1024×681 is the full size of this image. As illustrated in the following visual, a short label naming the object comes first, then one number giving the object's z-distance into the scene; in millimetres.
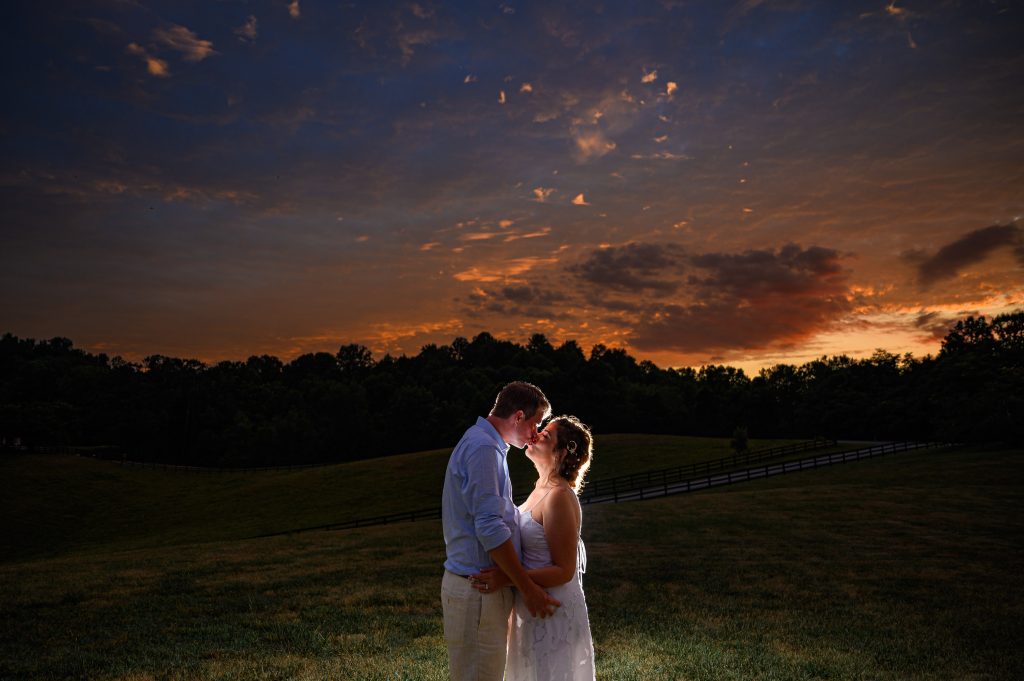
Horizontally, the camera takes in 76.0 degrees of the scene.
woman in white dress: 4664
